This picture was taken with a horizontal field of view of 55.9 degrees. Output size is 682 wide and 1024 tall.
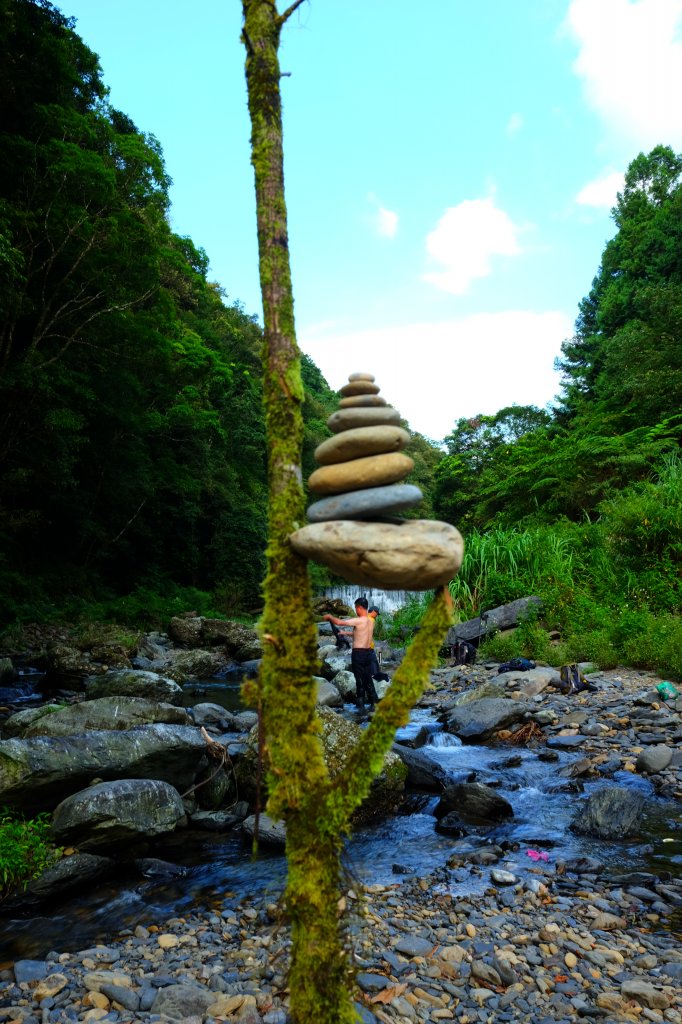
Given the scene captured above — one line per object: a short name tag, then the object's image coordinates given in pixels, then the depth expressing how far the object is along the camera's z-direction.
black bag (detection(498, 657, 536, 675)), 11.75
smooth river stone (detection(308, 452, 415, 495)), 2.28
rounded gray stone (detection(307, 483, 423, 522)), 2.22
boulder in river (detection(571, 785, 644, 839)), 5.39
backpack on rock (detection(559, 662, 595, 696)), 9.87
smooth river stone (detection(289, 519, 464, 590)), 2.07
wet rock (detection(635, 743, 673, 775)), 6.63
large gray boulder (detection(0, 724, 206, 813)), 5.39
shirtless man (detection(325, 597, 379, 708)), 10.45
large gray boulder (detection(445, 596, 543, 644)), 13.77
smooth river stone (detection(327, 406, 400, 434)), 2.33
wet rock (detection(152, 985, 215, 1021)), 3.25
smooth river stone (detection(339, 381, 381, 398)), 2.41
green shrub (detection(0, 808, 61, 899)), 4.74
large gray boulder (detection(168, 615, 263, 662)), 20.02
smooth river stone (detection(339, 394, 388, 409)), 2.38
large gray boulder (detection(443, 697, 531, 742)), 8.73
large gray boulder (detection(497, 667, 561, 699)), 10.23
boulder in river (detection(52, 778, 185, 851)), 5.19
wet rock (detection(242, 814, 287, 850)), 5.64
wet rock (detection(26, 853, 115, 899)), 4.78
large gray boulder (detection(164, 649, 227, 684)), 15.41
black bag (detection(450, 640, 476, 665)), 13.88
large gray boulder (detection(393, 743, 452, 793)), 6.97
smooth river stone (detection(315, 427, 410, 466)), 2.29
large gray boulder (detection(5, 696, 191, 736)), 6.82
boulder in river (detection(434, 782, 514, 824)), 6.02
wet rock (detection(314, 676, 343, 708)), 11.37
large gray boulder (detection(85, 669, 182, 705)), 10.78
